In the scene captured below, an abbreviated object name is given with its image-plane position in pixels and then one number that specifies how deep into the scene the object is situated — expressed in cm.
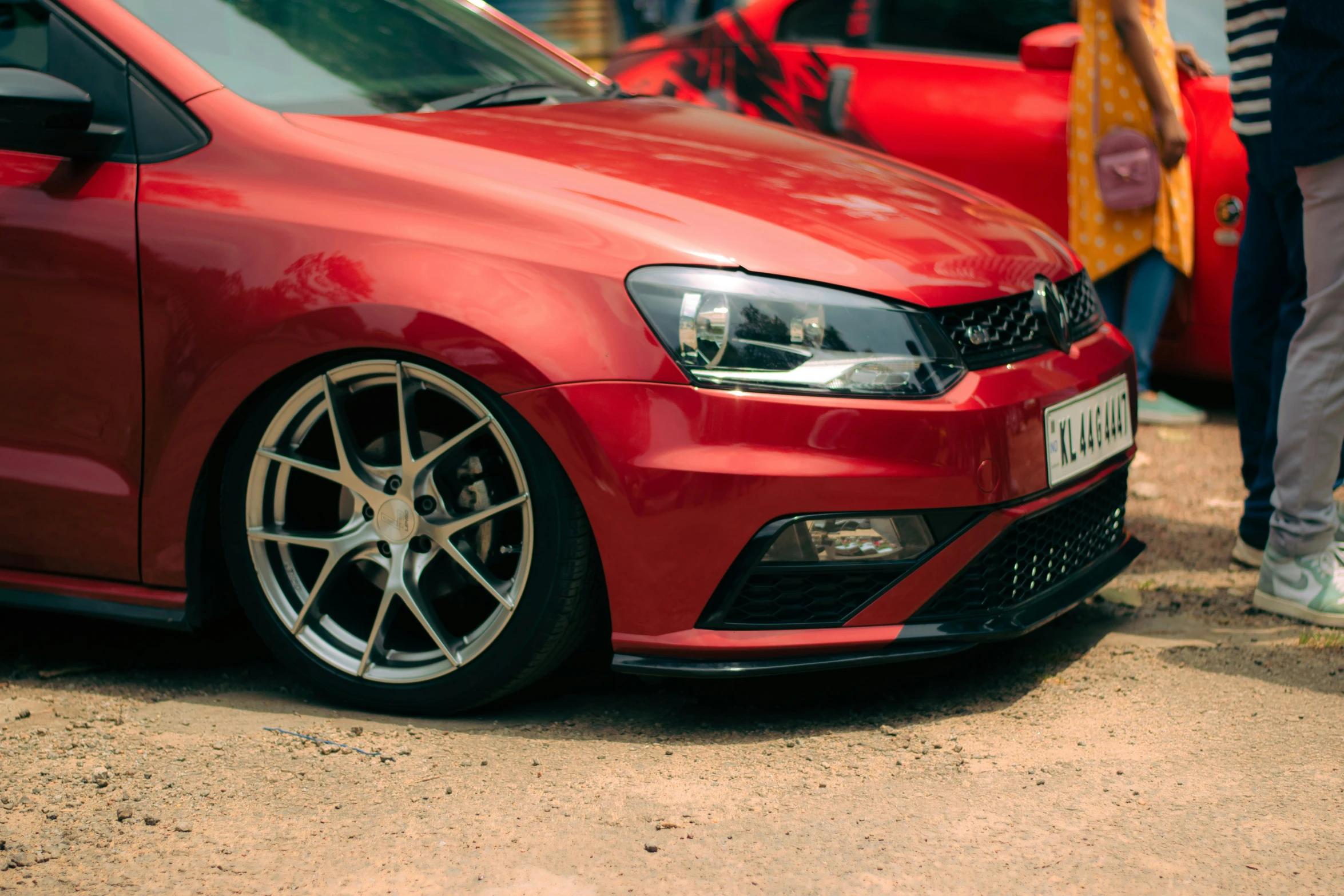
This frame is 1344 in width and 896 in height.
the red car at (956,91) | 464
